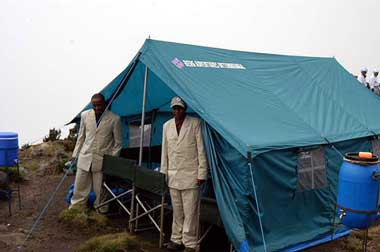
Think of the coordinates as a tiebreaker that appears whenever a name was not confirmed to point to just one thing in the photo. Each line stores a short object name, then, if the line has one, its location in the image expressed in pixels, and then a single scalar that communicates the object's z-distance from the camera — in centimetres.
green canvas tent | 441
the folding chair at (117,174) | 518
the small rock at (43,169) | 860
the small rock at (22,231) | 531
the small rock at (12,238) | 496
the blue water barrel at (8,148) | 581
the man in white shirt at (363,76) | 1244
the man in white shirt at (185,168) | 446
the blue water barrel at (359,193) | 378
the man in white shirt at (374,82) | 1249
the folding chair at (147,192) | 469
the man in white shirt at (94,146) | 566
